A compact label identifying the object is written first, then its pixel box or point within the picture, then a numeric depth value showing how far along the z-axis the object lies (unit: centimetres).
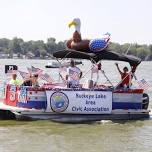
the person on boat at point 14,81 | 1942
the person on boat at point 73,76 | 1909
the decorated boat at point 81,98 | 1836
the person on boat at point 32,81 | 1887
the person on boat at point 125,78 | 1955
